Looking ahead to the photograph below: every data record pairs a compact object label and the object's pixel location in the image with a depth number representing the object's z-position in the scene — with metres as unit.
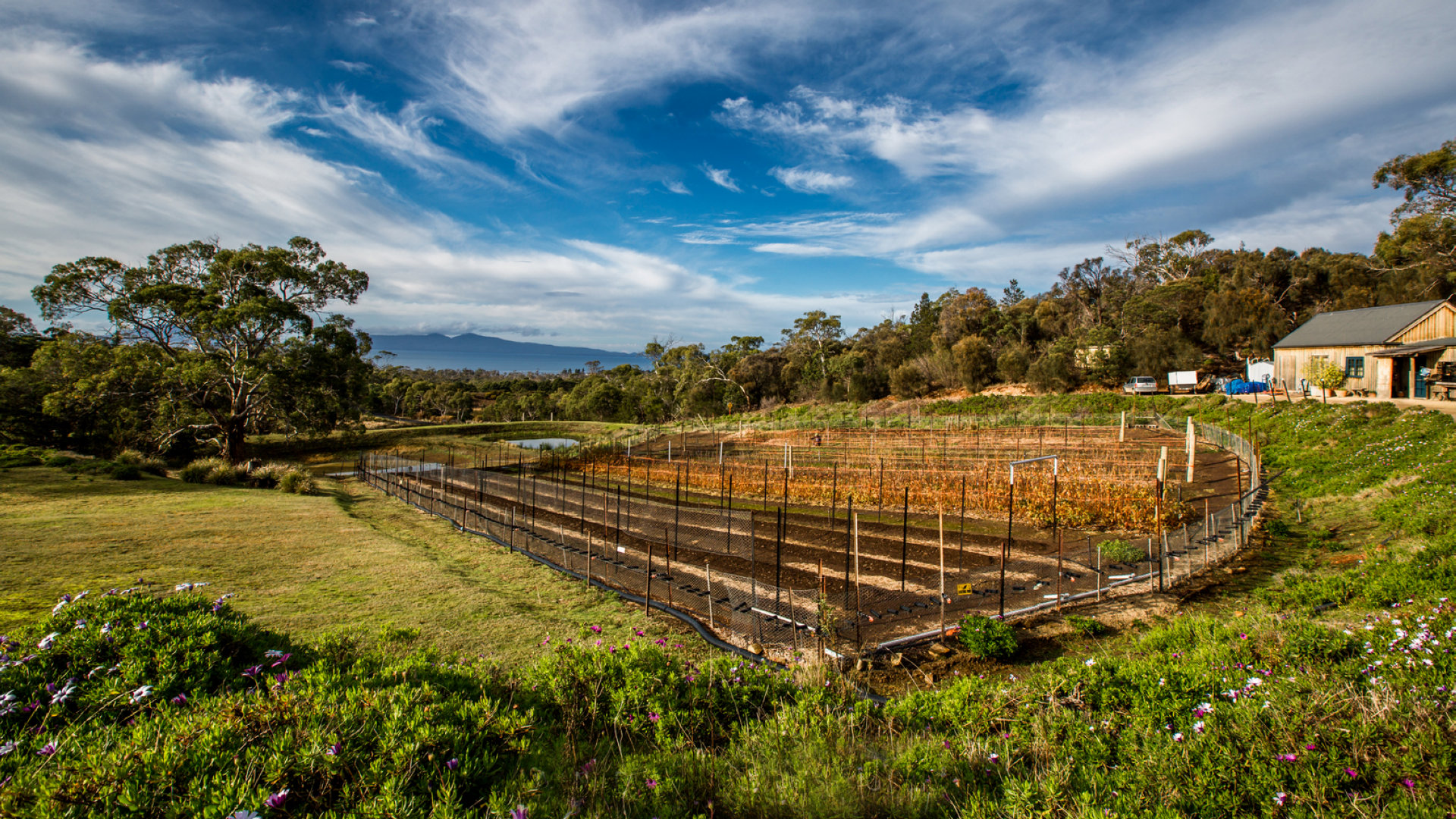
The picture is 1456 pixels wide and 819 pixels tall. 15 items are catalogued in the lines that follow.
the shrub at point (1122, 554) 8.97
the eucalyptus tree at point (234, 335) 22.02
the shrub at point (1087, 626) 6.60
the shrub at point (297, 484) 17.44
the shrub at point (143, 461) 17.53
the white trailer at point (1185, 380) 32.47
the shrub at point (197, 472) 17.56
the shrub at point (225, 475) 17.67
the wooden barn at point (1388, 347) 22.25
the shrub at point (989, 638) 6.07
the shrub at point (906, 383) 43.31
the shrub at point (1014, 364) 40.28
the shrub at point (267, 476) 18.42
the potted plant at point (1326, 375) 23.04
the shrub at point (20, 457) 14.28
